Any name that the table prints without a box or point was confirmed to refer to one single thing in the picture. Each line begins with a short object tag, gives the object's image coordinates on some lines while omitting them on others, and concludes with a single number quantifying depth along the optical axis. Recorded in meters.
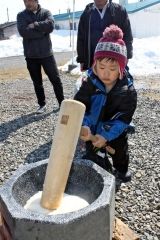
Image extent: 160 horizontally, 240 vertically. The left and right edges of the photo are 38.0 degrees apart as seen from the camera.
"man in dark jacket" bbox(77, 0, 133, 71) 3.20
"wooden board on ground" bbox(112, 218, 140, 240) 1.78
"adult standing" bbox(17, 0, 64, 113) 4.06
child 1.93
